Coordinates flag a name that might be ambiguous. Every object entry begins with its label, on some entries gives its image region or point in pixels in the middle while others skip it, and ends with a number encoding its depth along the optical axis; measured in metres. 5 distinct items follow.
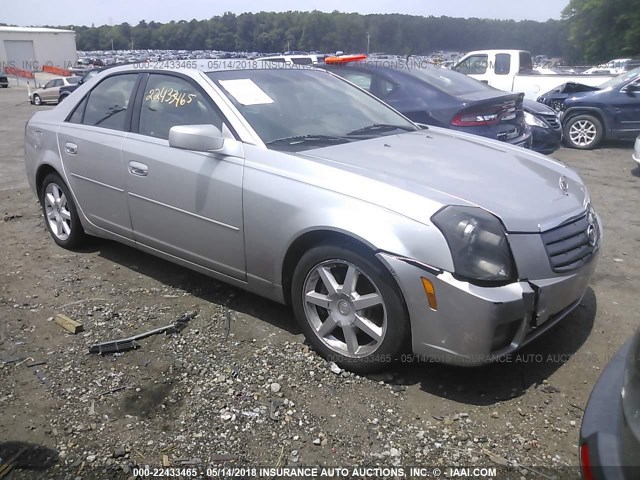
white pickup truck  13.01
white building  53.71
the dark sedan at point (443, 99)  6.24
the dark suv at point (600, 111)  9.88
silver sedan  2.68
